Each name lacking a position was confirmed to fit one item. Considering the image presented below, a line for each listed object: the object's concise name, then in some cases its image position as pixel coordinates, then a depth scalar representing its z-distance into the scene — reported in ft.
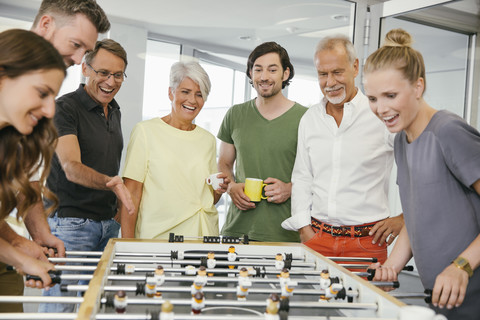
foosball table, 3.72
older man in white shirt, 7.22
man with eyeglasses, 6.86
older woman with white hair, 7.50
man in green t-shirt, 8.03
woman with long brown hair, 3.95
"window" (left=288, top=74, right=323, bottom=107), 11.37
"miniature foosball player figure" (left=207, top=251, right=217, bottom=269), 5.21
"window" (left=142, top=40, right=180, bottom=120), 10.18
